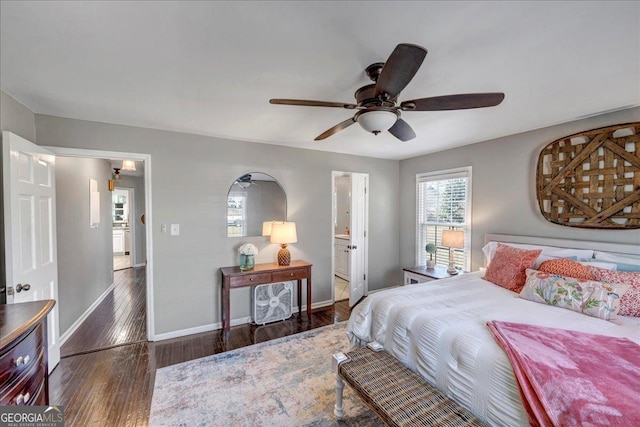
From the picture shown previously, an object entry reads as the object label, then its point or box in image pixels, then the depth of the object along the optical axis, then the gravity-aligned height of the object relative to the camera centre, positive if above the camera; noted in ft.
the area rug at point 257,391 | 6.03 -4.74
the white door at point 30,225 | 5.89 -0.30
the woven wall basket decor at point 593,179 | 7.54 +0.95
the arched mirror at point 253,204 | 11.03 +0.32
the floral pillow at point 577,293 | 6.10 -2.12
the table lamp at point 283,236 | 10.91 -1.03
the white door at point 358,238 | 13.42 -1.43
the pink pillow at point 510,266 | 8.11 -1.86
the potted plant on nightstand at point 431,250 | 12.41 -1.90
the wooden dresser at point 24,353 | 3.68 -2.20
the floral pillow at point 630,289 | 6.12 -1.90
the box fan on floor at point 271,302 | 10.89 -3.87
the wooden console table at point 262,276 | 9.82 -2.61
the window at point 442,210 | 11.93 -0.01
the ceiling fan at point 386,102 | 4.84 +2.18
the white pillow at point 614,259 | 7.14 -1.42
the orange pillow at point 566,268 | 7.03 -1.68
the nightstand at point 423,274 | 11.16 -2.78
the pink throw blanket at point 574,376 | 3.42 -2.51
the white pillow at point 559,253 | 7.95 -1.38
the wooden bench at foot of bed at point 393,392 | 4.37 -3.46
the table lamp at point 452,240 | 11.31 -1.34
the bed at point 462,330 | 4.37 -2.58
